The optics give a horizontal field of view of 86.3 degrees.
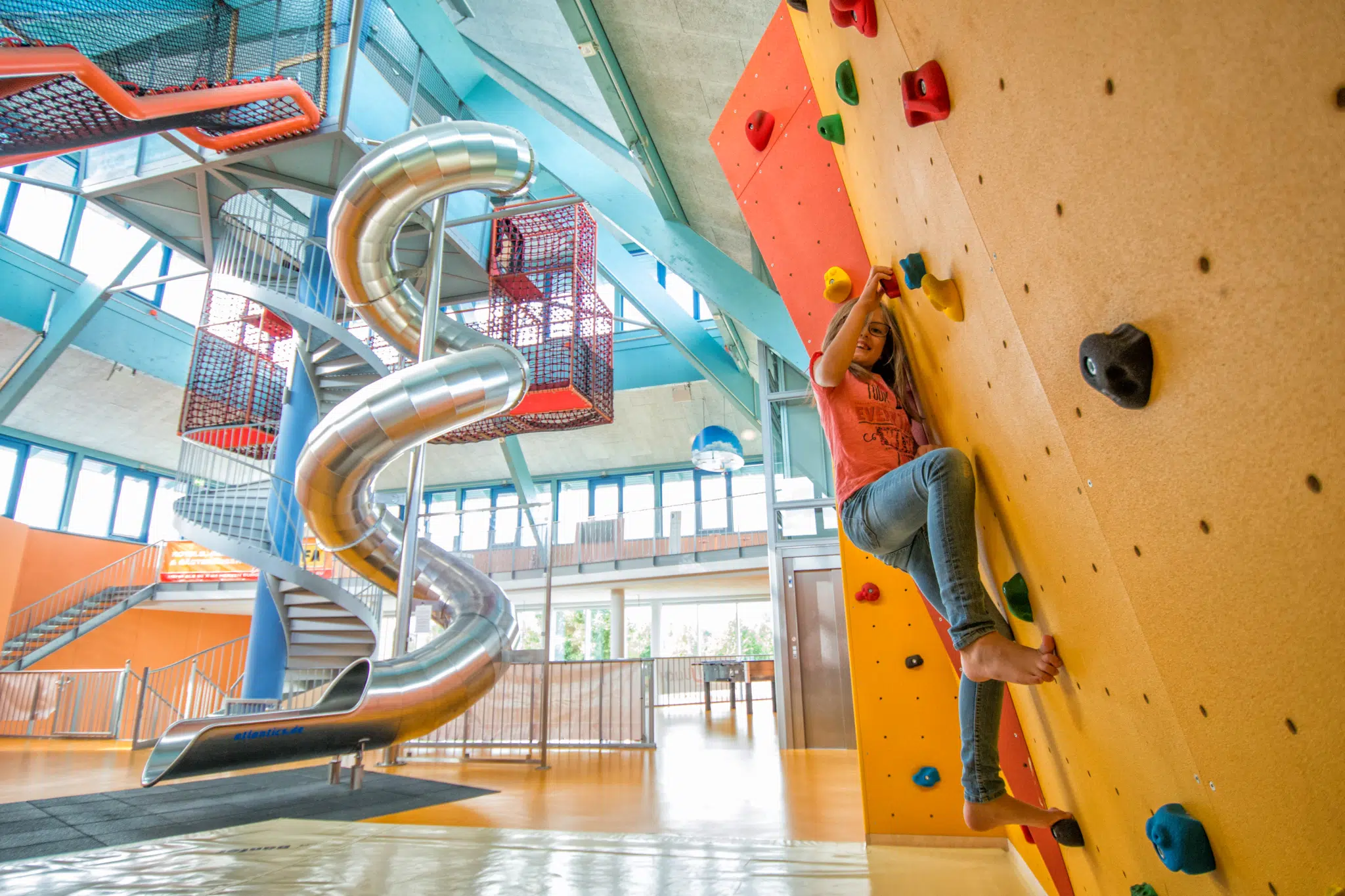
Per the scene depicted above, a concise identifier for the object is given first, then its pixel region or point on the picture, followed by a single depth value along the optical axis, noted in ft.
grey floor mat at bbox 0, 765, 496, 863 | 10.87
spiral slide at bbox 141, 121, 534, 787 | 14.29
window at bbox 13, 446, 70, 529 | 47.55
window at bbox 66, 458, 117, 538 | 50.49
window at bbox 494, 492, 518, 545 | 56.90
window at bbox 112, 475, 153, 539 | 53.11
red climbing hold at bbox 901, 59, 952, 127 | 3.40
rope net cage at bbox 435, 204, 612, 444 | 30.07
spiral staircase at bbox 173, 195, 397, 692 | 25.34
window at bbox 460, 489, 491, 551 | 57.21
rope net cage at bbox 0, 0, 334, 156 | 13.11
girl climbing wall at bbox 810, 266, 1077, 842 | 4.50
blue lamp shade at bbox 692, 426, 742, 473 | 32.81
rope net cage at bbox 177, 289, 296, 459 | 29.07
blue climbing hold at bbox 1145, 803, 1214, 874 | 2.95
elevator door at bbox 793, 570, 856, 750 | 25.11
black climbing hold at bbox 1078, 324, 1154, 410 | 2.29
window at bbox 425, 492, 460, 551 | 55.47
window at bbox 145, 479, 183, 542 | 54.70
